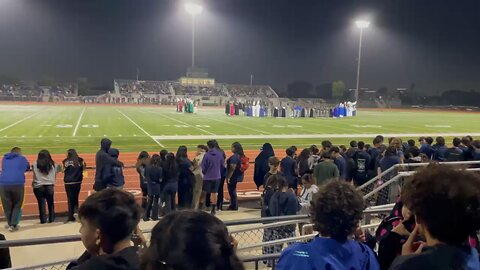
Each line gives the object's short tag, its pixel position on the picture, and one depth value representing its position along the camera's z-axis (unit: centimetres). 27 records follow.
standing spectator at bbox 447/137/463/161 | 1037
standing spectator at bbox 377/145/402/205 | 727
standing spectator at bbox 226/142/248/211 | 1016
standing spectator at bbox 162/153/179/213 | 895
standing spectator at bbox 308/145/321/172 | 1029
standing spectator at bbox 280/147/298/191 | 941
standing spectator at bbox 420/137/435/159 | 1194
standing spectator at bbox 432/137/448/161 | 1107
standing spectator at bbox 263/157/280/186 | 793
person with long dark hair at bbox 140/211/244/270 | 156
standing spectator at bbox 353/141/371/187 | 1009
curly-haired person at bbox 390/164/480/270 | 189
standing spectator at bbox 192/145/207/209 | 1016
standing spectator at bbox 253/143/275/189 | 1009
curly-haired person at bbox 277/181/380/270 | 229
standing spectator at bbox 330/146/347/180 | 968
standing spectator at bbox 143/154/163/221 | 892
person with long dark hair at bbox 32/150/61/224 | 888
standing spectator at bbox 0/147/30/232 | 859
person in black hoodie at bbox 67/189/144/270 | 213
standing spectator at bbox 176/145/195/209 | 938
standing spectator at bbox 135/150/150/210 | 944
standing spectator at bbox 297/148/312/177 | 1009
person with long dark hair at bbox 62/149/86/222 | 923
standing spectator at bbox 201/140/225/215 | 969
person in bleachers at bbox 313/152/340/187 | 815
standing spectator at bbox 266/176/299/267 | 629
